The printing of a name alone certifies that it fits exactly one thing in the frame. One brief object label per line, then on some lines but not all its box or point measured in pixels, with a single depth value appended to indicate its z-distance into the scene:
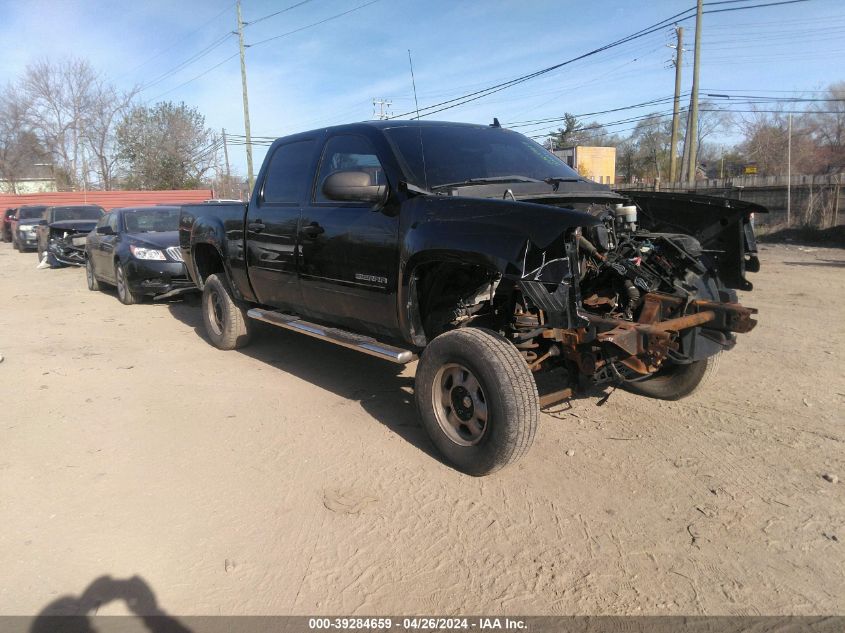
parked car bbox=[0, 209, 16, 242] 27.63
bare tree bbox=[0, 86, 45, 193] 50.25
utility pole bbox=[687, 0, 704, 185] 22.70
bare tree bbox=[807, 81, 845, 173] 47.12
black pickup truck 3.29
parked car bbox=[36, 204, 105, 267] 14.79
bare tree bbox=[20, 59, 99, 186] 48.25
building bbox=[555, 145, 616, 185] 43.19
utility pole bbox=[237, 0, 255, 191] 29.33
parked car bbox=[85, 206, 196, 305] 9.27
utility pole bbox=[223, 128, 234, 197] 47.12
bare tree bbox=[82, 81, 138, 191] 48.44
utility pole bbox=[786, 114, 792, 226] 18.17
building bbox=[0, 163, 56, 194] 55.53
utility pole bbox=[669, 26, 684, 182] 24.44
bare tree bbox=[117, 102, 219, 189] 42.19
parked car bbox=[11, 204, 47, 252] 21.86
